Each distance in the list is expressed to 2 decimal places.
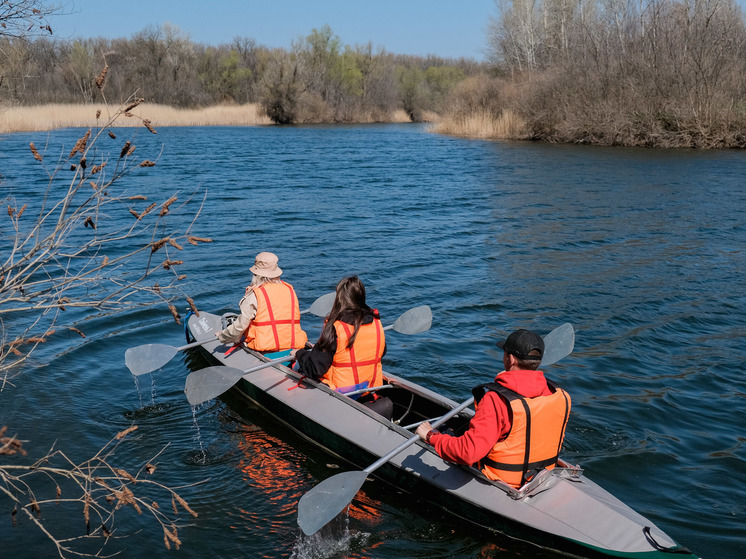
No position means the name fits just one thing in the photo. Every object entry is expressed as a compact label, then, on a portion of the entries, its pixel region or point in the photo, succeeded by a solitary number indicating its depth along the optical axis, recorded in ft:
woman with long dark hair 16.80
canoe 13.12
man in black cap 12.92
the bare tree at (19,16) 12.88
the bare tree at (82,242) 10.54
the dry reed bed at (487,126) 96.37
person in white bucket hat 19.89
